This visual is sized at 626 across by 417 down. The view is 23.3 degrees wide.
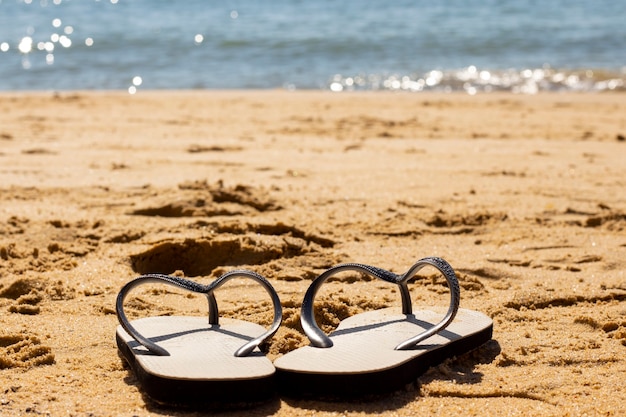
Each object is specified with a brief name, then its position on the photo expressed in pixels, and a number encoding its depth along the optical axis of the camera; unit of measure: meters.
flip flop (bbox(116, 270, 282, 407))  0.86
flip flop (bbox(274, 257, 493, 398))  0.88
